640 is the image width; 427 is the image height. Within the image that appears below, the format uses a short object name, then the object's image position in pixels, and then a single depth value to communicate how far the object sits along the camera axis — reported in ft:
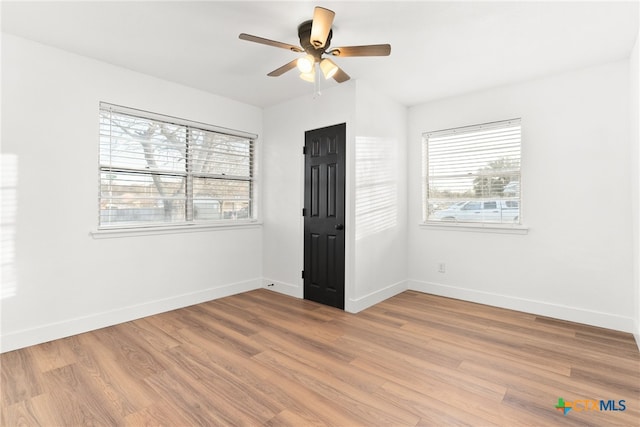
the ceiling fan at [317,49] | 7.16
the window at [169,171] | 10.94
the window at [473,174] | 12.44
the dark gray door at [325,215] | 12.48
